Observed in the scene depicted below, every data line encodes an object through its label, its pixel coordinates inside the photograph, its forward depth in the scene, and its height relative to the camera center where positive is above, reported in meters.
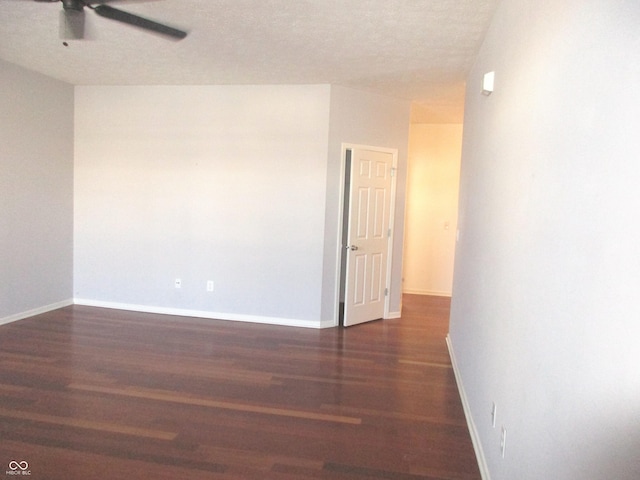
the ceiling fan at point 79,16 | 2.52 +1.08
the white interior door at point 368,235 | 4.96 -0.33
